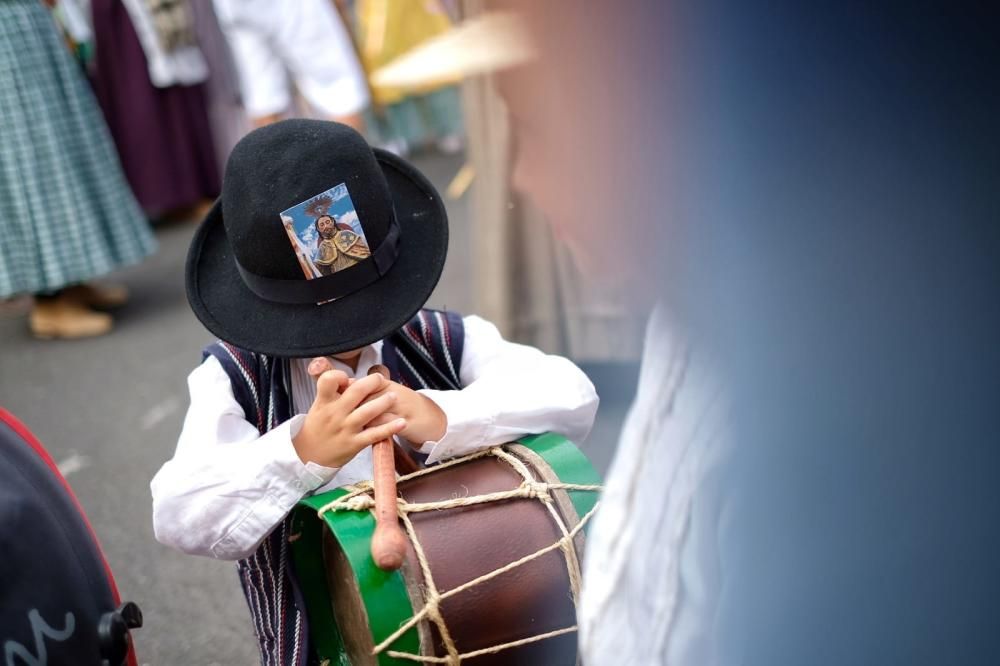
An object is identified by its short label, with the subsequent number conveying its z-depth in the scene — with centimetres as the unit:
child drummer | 279
